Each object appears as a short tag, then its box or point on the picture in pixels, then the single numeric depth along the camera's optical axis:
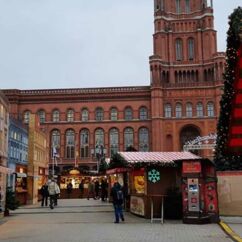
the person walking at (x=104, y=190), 24.98
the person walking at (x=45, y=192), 20.89
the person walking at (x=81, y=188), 29.90
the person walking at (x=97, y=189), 28.66
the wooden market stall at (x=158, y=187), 13.25
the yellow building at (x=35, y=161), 24.74
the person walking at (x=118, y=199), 12.36
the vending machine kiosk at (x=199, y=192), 11.88
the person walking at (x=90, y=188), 29.16
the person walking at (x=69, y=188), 30.53
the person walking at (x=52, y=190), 18.98
